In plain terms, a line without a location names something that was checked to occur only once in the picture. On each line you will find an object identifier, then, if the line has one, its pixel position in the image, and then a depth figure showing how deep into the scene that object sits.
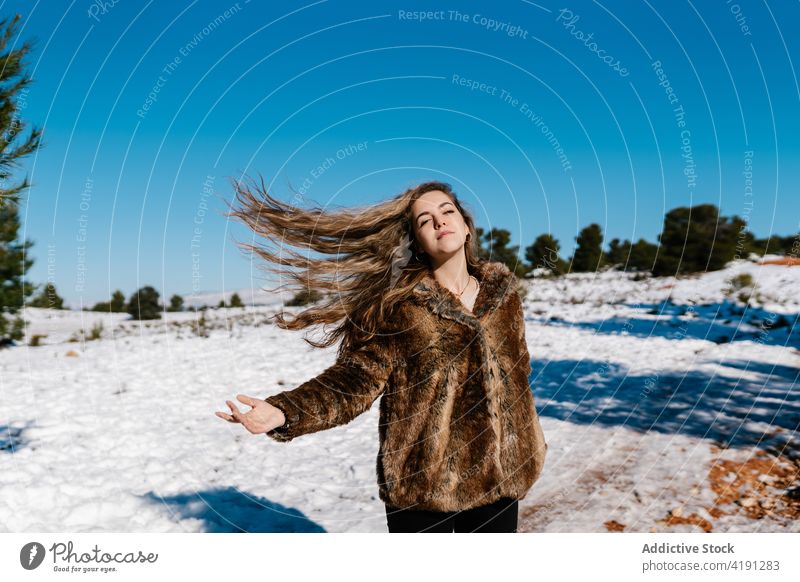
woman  2.52
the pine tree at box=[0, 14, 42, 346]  3.83
